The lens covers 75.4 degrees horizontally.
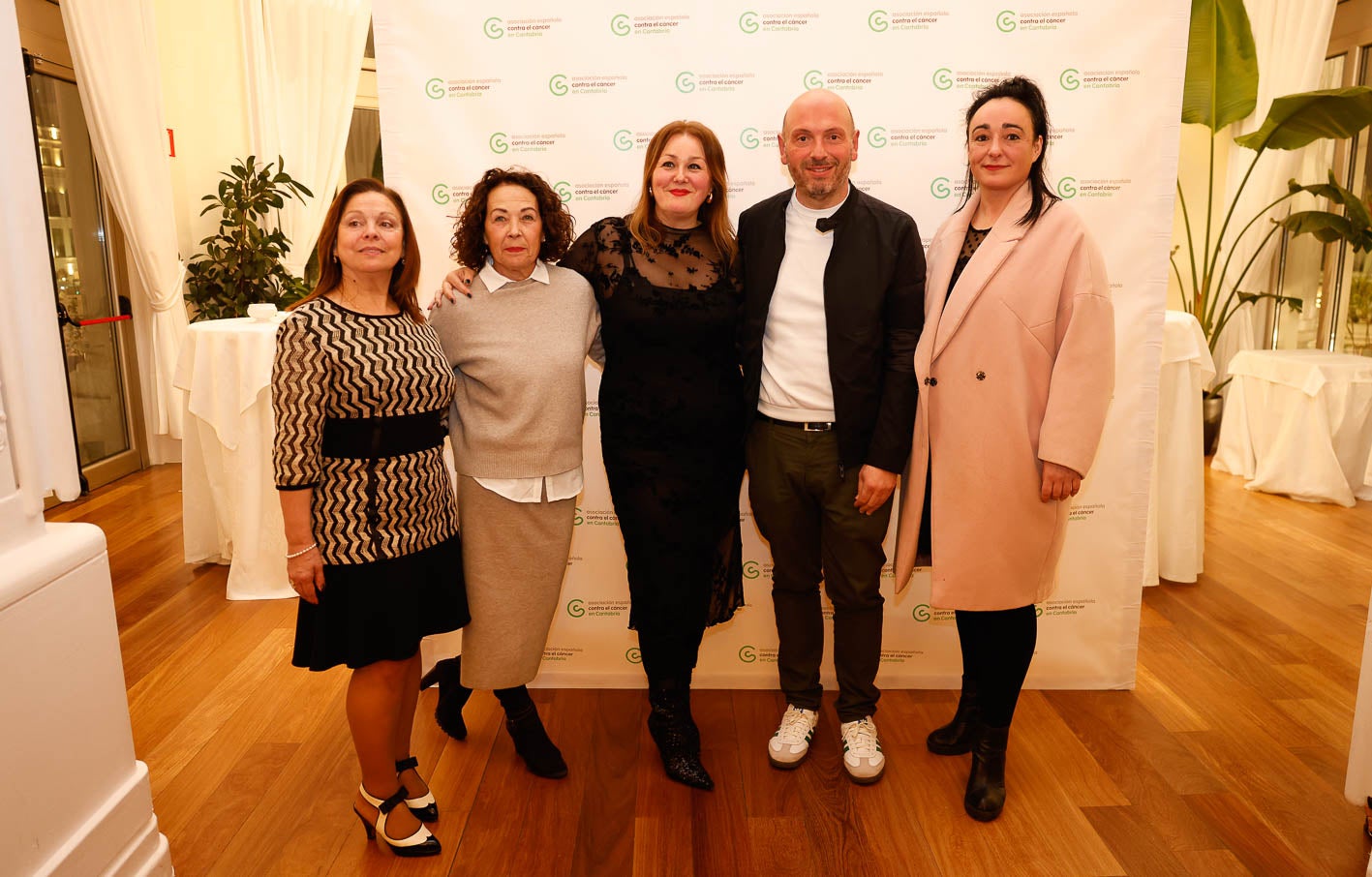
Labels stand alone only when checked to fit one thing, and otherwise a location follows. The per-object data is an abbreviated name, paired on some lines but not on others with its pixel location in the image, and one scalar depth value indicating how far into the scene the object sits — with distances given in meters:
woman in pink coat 2.01
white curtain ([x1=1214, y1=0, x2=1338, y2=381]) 5.52
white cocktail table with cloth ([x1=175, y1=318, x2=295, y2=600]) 3.47
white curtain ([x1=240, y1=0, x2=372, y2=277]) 5.62
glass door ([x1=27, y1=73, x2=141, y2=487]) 5.00
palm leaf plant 4.62
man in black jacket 2.15
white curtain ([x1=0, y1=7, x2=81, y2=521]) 1.53
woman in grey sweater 2.06
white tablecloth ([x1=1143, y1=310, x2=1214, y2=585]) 3.60
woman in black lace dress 2.13
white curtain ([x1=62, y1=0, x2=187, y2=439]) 4.87
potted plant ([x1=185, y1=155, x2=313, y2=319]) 5.11
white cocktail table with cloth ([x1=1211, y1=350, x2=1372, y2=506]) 4.79
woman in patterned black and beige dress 1.80
